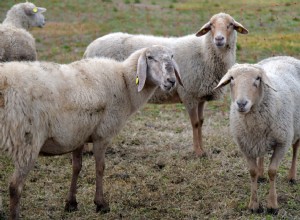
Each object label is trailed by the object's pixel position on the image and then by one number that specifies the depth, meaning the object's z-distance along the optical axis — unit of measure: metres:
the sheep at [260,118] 5.10
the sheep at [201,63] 7.55
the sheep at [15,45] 7.49
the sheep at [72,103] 4.68
